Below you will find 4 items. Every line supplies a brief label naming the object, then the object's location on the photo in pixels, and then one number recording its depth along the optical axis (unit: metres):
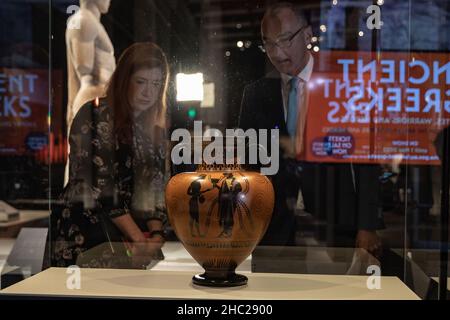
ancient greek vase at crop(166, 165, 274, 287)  1.66
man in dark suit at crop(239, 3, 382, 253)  2.17
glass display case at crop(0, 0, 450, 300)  2.17
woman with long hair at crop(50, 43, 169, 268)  2.25
